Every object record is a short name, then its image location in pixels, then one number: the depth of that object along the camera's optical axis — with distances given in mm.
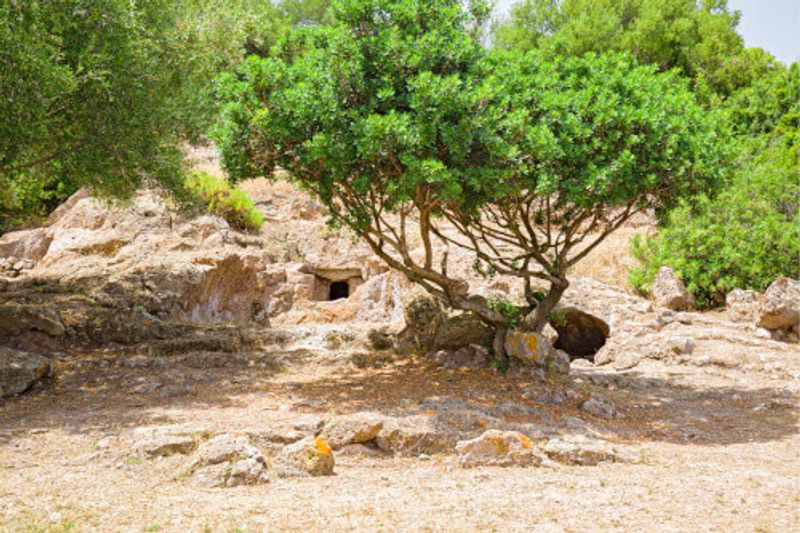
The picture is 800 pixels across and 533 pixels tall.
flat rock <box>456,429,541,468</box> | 6824
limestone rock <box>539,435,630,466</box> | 7113
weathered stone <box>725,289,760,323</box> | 15875
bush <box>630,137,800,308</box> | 16922
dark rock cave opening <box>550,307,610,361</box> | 14820
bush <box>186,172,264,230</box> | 17828
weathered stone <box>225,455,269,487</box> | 5930
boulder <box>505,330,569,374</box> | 10820
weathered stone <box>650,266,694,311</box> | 17391
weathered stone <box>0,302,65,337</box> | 11328
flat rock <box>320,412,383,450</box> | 7242
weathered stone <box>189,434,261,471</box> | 6133
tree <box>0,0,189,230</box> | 8984
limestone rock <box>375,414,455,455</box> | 7324
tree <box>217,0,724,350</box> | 8773
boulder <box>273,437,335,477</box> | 6348
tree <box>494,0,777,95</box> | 29312
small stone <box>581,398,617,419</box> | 9492
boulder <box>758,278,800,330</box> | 14500
